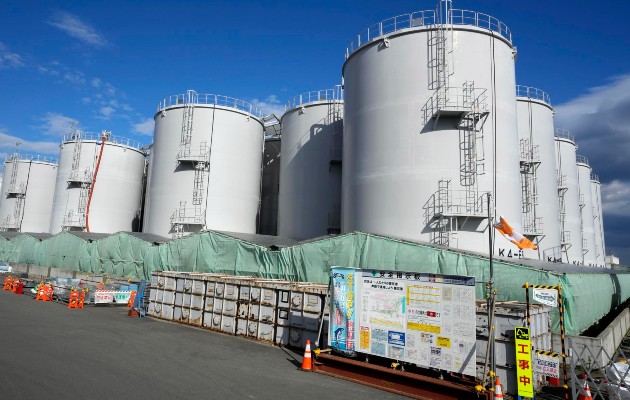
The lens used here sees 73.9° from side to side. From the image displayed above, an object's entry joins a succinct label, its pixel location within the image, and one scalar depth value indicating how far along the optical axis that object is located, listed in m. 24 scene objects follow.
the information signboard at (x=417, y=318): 8.58
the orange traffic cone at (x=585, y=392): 7.82
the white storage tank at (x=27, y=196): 53.44
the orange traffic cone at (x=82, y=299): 19.30
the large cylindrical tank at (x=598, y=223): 54.20
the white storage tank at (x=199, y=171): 33.28
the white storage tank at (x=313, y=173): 31.06
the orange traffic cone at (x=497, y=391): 7.54
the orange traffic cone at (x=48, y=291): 21.14
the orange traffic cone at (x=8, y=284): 25.19
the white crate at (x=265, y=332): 13.35
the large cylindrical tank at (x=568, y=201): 38.81
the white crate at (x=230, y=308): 14.55
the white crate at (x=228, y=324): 14.41
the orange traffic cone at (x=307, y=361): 10.35
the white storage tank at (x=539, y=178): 31.02
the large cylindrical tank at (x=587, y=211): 48.06
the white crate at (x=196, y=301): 15.74
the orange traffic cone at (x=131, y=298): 20.71
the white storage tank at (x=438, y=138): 20.22
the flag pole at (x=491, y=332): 8.41
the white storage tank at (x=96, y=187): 42.56
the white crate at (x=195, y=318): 15.62
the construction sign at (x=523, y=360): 8.21
